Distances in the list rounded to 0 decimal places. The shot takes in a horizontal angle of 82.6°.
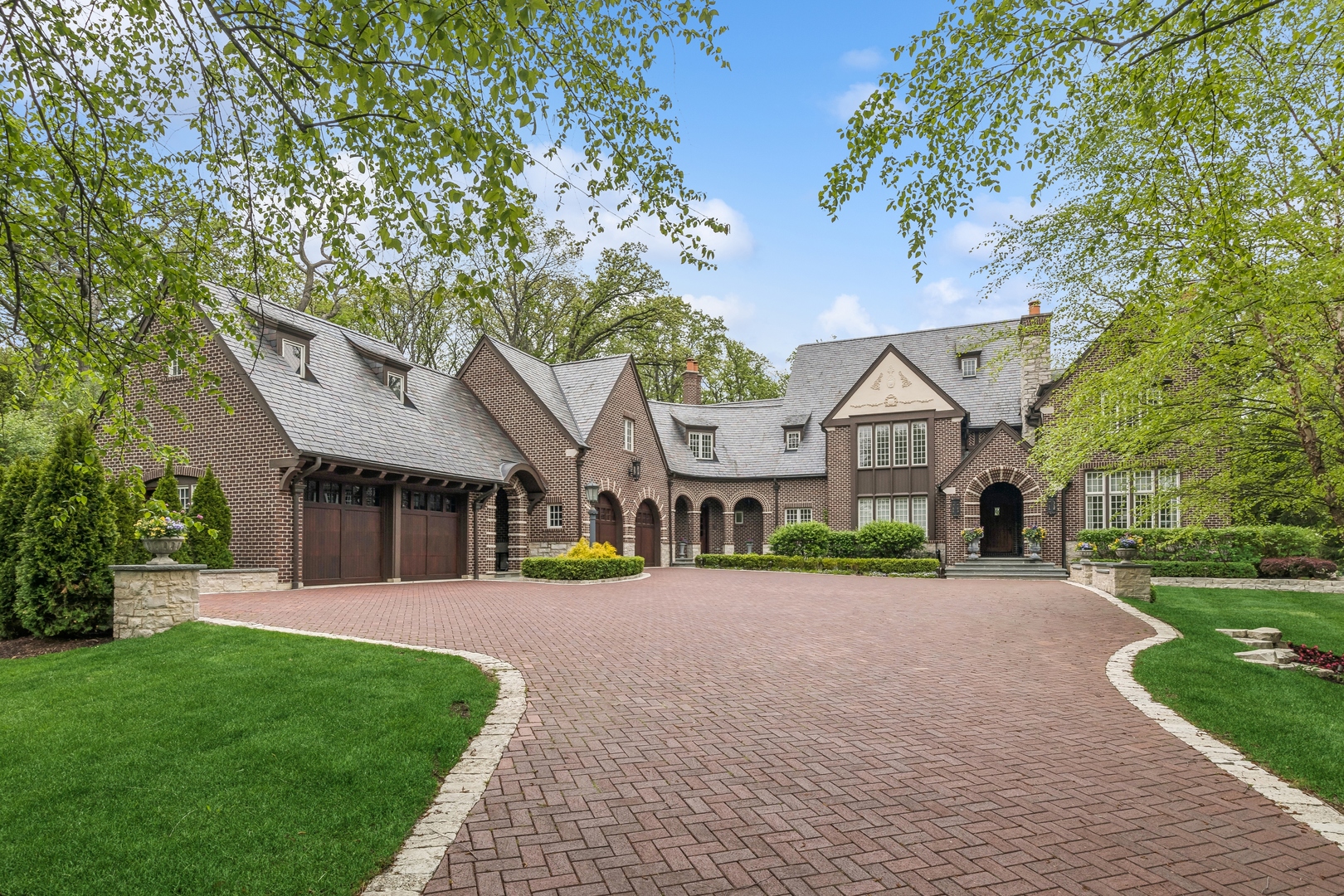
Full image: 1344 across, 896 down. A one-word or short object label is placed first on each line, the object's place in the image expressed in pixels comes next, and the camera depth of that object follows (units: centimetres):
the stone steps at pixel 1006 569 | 2464
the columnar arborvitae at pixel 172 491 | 768
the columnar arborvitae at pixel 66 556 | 1002
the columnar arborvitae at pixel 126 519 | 1109
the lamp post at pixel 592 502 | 2322
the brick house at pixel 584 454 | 1667
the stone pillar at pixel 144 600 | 979
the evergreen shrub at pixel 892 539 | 2677
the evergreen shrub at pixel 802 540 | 2728
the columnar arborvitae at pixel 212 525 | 1499
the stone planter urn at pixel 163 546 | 995
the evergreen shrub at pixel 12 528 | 1037
